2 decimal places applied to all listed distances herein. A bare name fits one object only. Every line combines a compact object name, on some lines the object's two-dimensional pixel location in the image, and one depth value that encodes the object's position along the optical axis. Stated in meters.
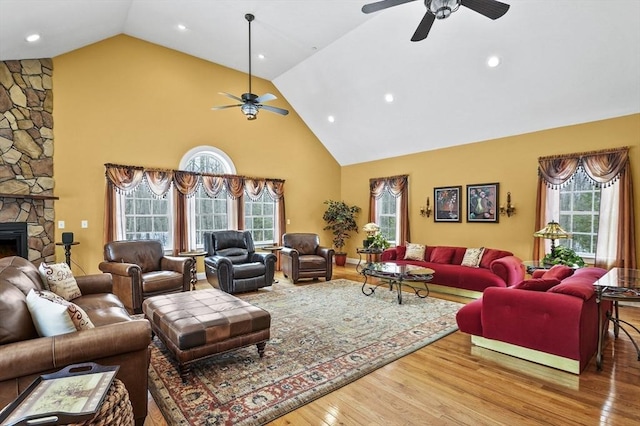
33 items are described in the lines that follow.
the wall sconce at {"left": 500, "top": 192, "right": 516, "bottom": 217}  5.89
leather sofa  1.65
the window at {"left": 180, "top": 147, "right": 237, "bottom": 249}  6.57
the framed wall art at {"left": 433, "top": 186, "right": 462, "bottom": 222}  6.69
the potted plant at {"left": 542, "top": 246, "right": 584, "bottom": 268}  4.49
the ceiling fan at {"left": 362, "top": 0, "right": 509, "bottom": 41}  2.74
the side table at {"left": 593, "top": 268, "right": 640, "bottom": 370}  2.60
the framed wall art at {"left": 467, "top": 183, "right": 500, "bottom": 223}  6.14
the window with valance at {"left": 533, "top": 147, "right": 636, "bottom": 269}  4.69
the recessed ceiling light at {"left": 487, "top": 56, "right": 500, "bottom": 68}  4.86
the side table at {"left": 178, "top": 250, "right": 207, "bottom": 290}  5.26
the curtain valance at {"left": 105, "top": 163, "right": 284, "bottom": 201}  5.66
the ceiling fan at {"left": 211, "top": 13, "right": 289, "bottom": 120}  4.69
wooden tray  1.27
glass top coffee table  4.71
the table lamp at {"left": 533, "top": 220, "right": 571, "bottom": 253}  4.66
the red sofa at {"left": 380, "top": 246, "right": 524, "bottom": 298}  5.04
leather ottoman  2.54
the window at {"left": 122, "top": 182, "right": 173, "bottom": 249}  5.98
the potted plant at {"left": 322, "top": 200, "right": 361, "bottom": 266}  8.55
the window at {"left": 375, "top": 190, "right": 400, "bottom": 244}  8.02
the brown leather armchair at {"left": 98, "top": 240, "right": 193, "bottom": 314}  4.20
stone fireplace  4.68
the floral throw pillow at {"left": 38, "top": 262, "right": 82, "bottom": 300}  2.93
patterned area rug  2.28
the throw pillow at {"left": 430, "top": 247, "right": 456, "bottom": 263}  6.09
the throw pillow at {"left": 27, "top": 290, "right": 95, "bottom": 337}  1.87
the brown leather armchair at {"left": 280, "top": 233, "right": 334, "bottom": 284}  6.28
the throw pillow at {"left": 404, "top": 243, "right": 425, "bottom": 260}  6.39
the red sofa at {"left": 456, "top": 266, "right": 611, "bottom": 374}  2.67
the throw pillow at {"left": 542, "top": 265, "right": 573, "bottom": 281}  3.36
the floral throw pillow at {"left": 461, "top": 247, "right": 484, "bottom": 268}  5.65
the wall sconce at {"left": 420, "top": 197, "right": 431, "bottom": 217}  7.18
